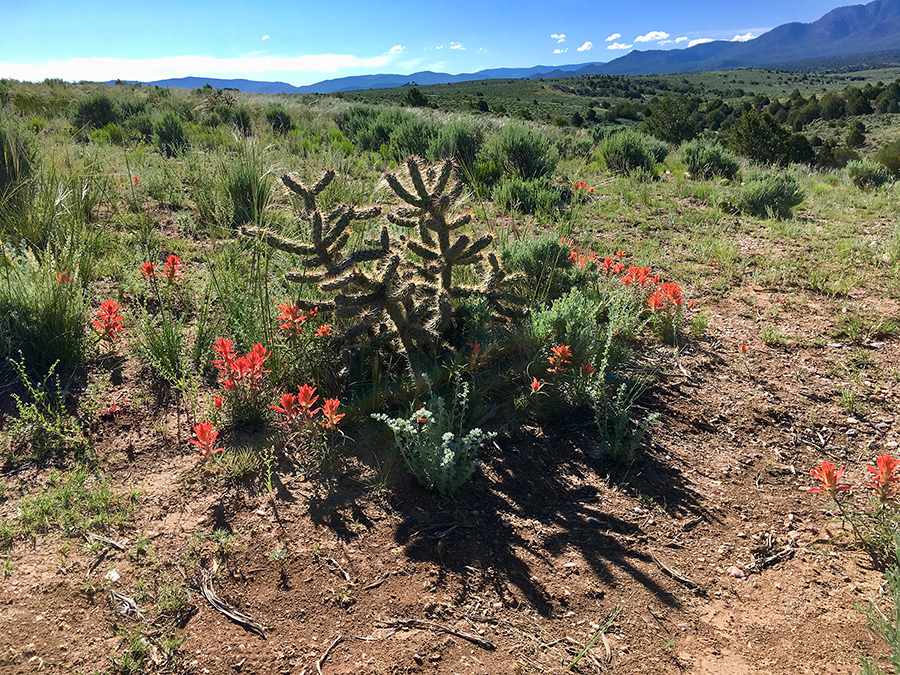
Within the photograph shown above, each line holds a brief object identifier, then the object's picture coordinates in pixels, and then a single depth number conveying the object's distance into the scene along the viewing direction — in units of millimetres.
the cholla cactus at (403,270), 2605
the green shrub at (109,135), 8125
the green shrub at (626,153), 8812
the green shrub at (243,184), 4562
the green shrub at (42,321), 2736
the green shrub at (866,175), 9398
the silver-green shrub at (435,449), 2170
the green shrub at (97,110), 11438
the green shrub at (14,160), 4086
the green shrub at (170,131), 8570
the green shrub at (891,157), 13772
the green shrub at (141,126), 9457
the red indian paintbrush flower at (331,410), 2212
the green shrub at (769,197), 6328
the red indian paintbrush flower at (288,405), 2217
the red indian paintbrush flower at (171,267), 3080
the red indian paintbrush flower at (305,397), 2205
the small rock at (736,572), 1987
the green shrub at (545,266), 3623
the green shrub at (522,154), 7383
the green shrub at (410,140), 8516
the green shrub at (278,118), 12062
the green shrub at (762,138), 15180
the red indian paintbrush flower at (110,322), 2592
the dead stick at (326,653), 1637
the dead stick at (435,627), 1728
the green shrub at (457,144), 7668
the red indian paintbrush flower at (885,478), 1863
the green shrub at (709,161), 8750
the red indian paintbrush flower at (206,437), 2051
